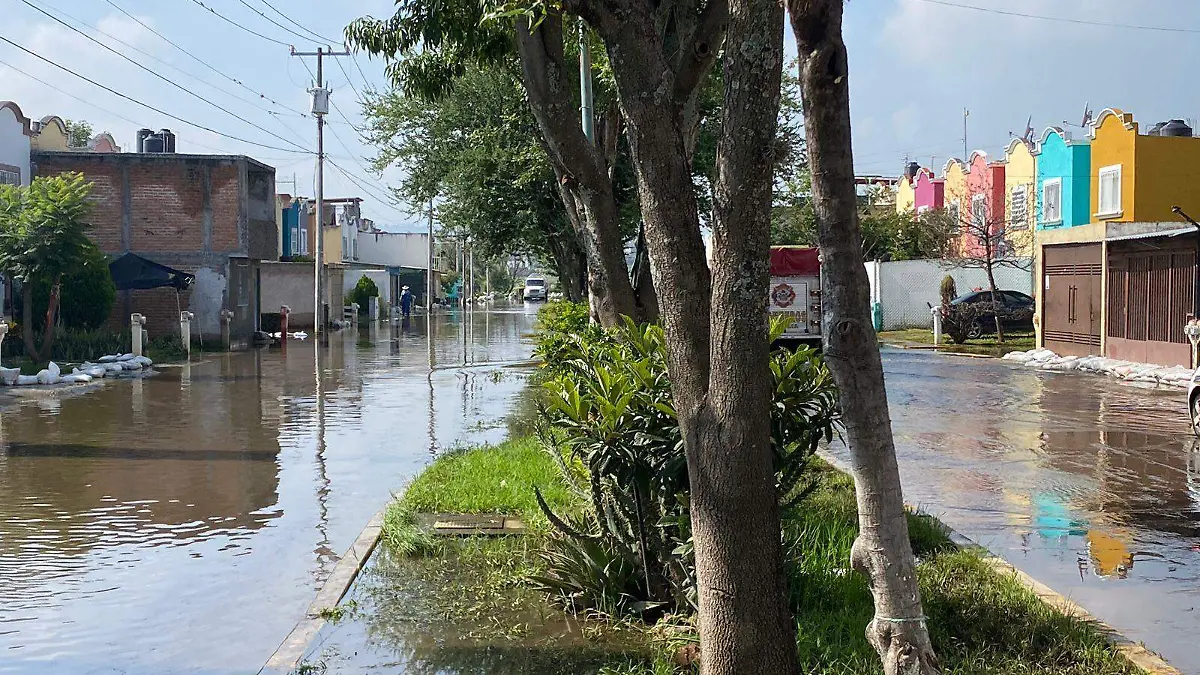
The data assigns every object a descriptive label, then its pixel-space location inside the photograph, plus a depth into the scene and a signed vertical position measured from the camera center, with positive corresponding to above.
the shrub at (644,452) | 6.53 -0.82
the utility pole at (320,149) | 38.34 +5.09
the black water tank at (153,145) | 39.16 +5.19
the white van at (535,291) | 100.28 +1.04
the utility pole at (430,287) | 63.03 +0.90
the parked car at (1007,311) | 38.78 -0.32
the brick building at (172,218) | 34.81 +2.53
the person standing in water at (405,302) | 61.81 +0.11
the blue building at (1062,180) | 39.00 +3.97
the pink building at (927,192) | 53.19 +4.93
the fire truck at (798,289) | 26.91 +0.29
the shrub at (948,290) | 39.81 +0.38
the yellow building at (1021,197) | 43.03 +3.79
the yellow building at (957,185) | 48.25 +4.83
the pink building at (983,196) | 43.91 +4.01
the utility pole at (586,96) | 13.22 +2.32
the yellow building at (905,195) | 57.12 +5.16
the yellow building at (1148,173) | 36.59 +3.87
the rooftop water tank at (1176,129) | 37.78 +5.35
